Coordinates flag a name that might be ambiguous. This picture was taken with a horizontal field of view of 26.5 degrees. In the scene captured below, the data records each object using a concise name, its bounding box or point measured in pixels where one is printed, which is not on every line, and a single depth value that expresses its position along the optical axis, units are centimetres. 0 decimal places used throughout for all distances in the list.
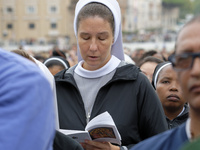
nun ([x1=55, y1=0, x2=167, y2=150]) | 272
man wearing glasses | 156
